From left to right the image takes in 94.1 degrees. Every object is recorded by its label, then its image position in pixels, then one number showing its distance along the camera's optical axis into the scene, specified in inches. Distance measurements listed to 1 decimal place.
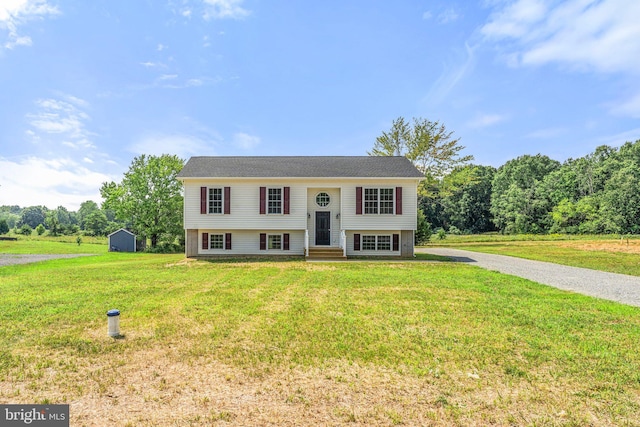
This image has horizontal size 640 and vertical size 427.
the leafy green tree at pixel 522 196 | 1973.4
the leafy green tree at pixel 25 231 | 2098.9
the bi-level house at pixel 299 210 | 668.7
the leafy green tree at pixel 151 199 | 1089.4
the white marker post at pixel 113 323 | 195.3
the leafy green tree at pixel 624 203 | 1674.5
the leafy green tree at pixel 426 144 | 1208.2
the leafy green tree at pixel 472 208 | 2215.8
